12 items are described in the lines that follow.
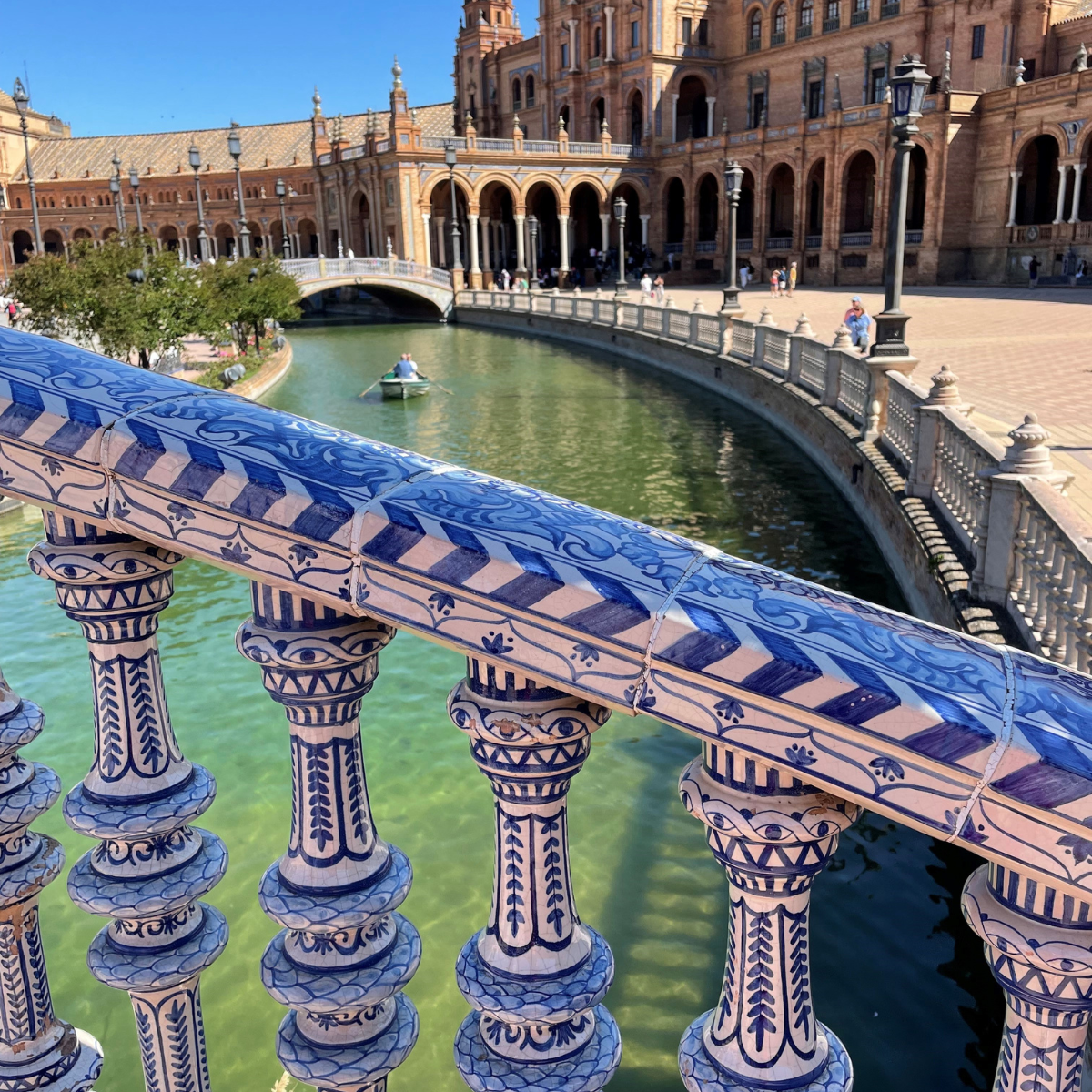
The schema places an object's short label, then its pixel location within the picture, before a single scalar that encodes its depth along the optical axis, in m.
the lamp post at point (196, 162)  30.63
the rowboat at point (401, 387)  21.47
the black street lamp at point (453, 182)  40.56
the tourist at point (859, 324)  16.95
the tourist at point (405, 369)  21.41
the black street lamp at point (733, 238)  22.17
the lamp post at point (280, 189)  43.59
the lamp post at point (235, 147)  30.54
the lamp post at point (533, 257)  46.84
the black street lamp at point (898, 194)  11.45
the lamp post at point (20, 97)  24.60
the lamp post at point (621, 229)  36.59
